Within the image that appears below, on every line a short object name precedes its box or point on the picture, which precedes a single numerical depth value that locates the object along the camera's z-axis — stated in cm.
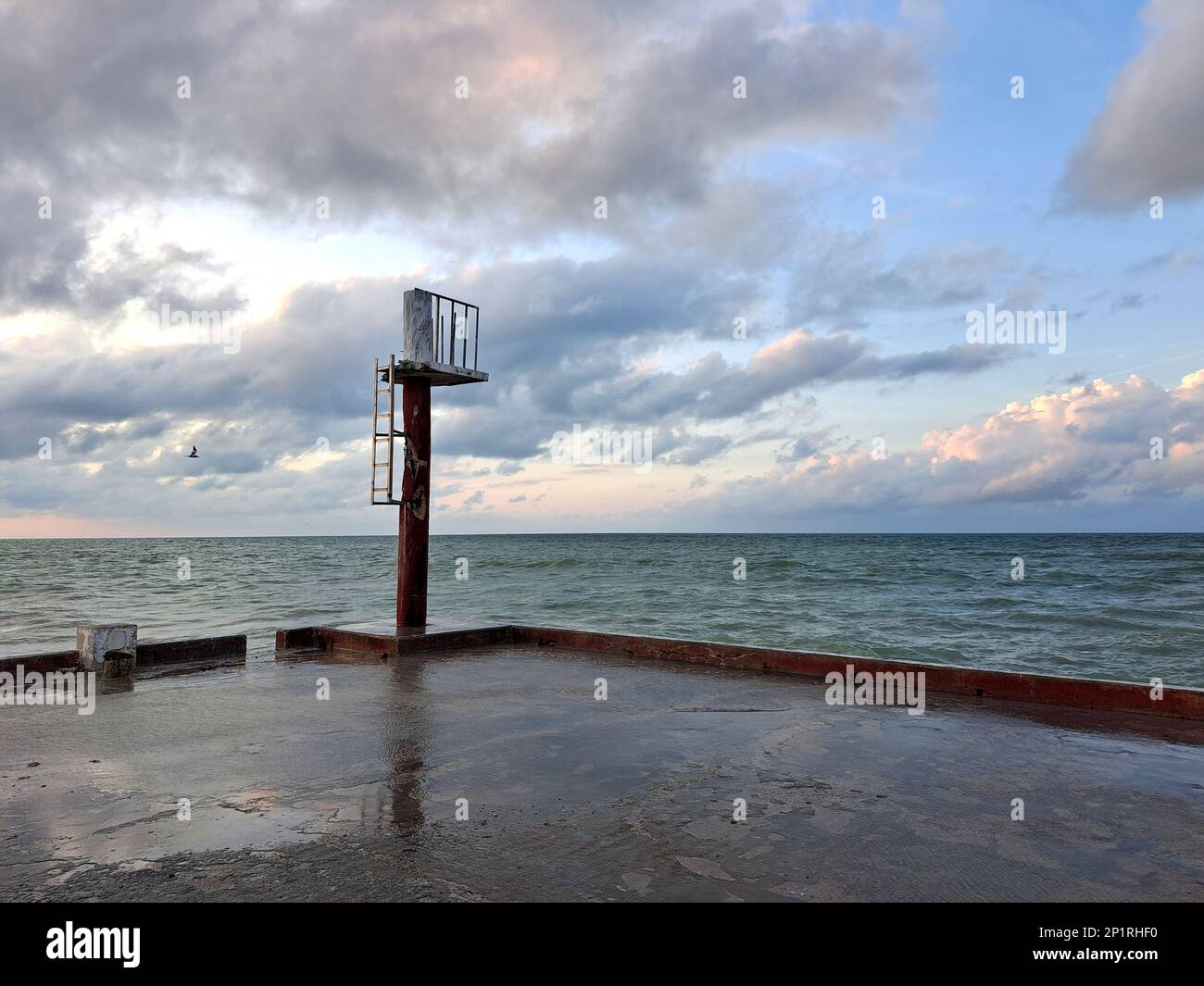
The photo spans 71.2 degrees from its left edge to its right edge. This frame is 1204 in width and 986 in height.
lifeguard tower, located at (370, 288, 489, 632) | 1083
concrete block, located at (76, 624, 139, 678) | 891
